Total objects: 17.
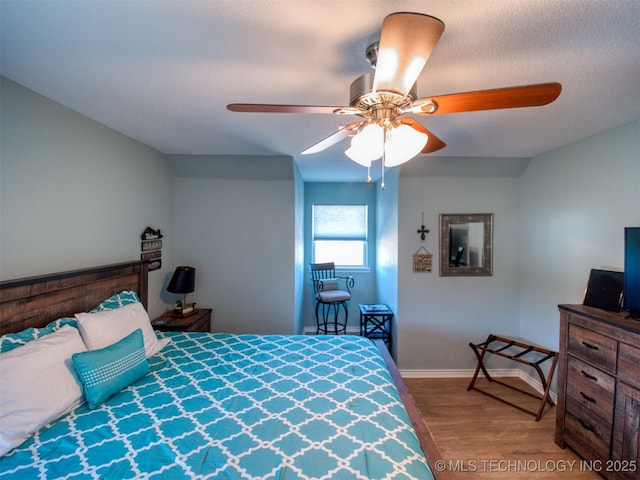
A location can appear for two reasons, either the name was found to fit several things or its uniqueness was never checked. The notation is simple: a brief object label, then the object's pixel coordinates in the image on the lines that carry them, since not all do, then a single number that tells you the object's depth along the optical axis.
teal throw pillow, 1.46
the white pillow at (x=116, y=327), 1.72
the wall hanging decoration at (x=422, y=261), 3.31
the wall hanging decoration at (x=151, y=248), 2.81
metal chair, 3.98
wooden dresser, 1.73
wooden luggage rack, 2.60
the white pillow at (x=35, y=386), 1.19
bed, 1.12
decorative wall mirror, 3.30
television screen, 1.96
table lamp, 2.94
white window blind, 4.76
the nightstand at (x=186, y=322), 2.70
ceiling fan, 0.84
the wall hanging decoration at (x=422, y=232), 3.30
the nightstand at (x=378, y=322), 3.51
